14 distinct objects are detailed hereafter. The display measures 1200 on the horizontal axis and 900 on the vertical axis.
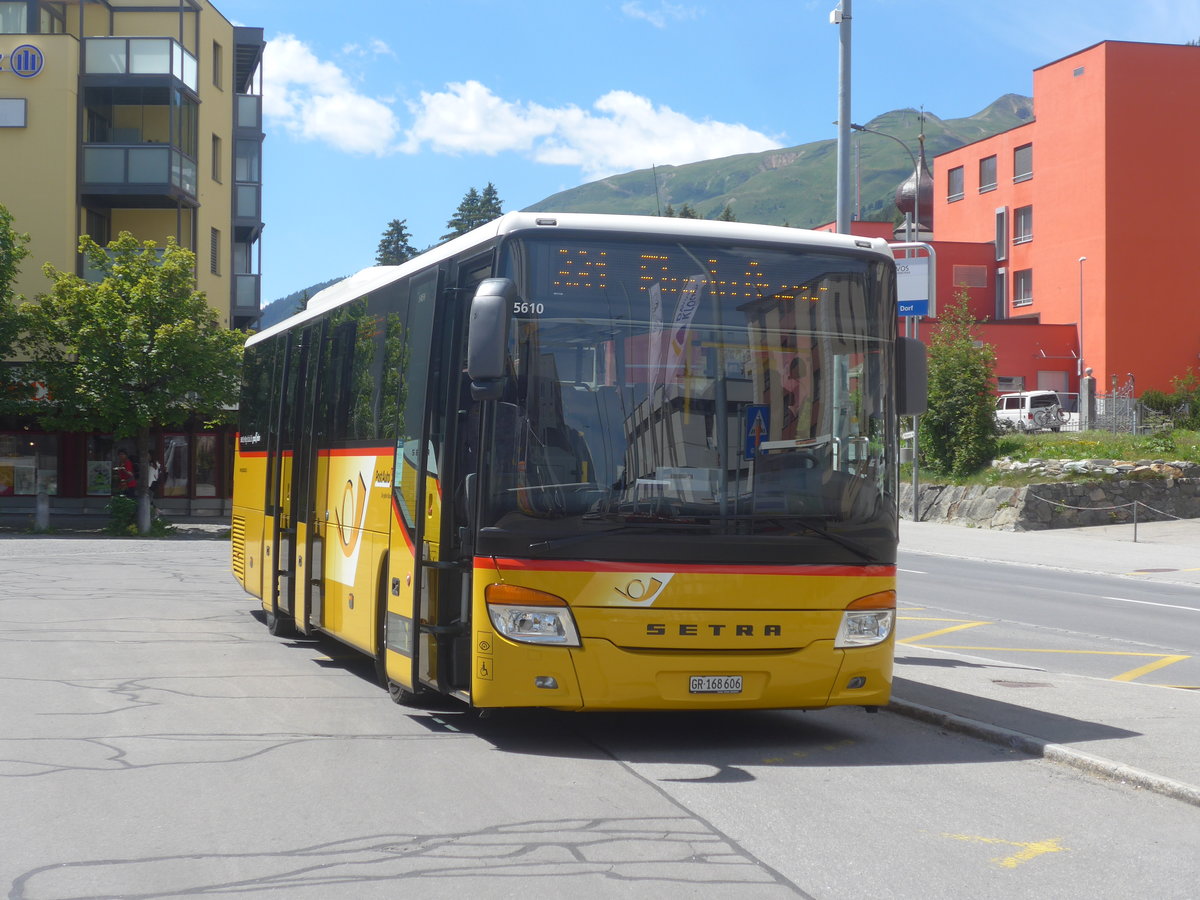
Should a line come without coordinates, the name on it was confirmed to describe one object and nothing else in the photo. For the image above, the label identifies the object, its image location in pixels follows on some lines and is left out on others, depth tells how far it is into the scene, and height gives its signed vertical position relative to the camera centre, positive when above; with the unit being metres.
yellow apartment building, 39.03 +8.54
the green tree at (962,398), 40.84 +1.70
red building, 55.09 +9.65
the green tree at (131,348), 33.31 +2.43
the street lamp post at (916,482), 39.44 -0.75
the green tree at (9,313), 33.75 +3.24
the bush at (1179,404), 46.25 +1.86
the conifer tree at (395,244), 103.88 +15.41
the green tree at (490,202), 105.06 +18.86
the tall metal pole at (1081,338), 56.59 +4.83
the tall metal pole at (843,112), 14.33 +3.70
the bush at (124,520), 34.66 -1.76
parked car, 46.88 +1.57
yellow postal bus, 7.86 -0.09
